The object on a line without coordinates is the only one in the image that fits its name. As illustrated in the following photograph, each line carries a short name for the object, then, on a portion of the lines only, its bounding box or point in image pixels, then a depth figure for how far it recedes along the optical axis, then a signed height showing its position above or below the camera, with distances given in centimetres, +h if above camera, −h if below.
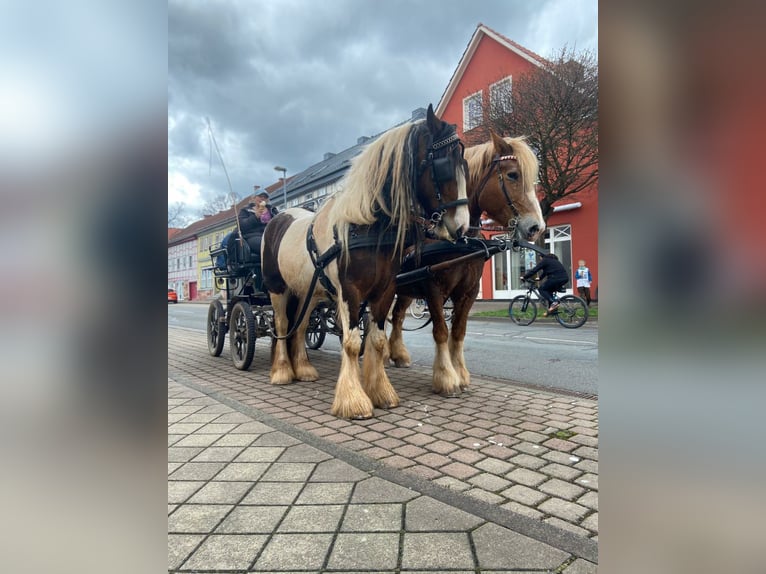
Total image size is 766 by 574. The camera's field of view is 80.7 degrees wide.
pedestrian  1232 +19
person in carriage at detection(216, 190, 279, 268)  622 +99
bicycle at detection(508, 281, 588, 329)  1070 -57
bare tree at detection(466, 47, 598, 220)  1195 +474
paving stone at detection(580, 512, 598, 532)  176 -94
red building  1545 +614
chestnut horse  374 +54
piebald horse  324 +49
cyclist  1055 +25
